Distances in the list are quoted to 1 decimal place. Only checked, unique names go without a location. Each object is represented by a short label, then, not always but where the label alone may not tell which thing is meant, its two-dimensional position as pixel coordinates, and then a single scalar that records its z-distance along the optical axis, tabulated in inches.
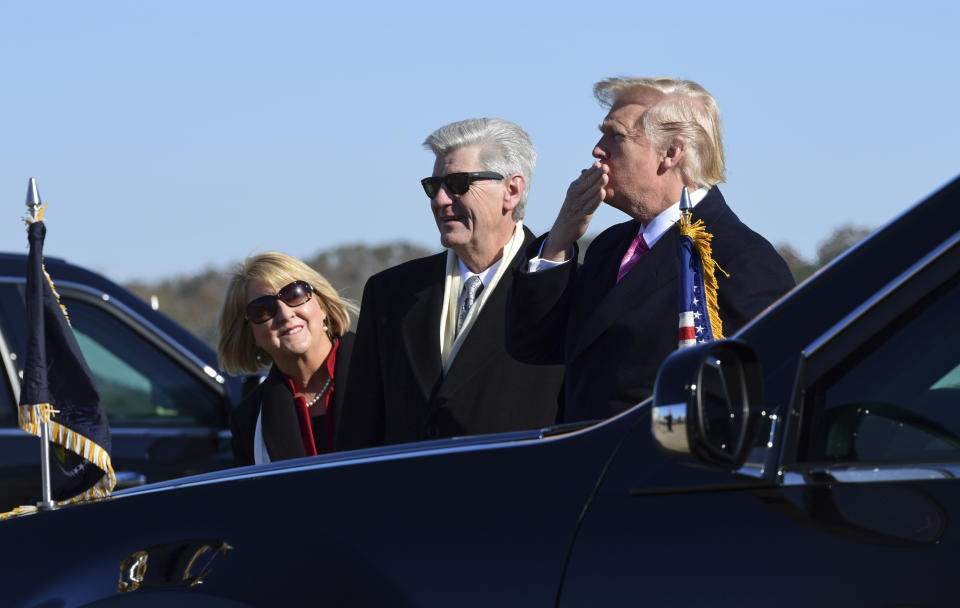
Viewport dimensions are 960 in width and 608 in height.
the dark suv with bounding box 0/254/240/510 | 456.8
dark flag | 327.9
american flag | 248.5
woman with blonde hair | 383.2
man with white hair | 341.7
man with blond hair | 262.7
